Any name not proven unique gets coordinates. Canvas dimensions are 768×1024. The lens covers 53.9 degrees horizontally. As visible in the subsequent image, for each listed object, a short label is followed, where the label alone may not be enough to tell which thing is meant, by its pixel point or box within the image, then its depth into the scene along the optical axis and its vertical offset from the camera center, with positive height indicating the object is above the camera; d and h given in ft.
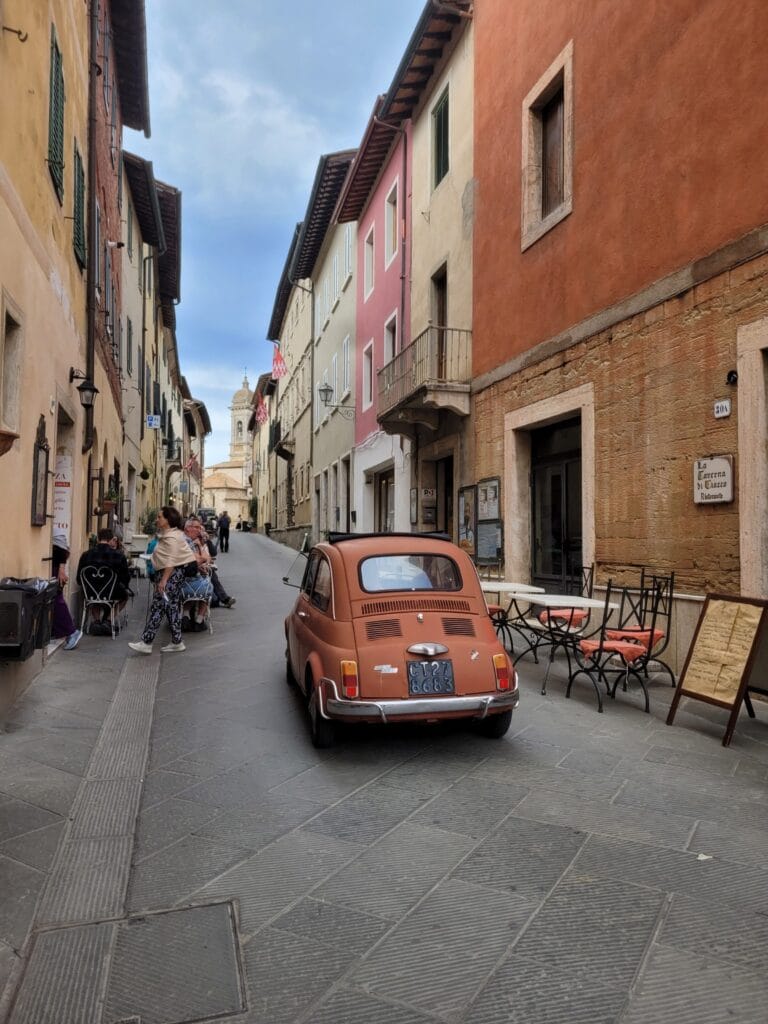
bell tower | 382.01 +55.06
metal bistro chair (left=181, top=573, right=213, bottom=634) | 34.83 -3.01
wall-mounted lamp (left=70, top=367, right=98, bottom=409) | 33.22 +5.97
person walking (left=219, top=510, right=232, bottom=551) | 98.73 -0.80
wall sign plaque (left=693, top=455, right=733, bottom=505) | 22.79 +1.50
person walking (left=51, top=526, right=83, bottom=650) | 23.60 -2.53
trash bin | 17.12 -2.15
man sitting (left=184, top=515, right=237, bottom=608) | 42.56 -3.92
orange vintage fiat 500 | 16.14 -2.59
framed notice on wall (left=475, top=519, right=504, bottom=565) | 39.28 -0.83
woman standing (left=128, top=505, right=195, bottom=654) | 28.76 -1.74
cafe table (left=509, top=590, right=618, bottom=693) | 23.81 -3.25
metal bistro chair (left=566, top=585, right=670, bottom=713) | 21.30 -3.57
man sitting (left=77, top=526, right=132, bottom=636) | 32.22 -1.87
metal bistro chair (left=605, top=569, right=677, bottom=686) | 22.89 -2.97
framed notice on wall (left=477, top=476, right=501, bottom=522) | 39.88 +1.51
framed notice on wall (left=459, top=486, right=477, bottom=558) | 42.57 +0.48
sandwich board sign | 17.35 -3.02
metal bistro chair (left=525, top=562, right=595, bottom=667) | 25.04 -3.23
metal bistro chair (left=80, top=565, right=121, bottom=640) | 32.14 -2.56
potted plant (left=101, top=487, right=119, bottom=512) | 42.70 +1.39
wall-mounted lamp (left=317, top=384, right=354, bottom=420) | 76.48 +13.19
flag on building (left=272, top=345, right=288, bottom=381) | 96.93 +20.88
